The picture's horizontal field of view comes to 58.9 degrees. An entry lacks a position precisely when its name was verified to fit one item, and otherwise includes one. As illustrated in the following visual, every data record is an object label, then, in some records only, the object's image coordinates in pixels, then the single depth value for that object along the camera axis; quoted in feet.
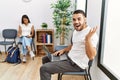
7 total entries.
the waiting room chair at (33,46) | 9.76
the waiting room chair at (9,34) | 10.00
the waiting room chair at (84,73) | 4.64
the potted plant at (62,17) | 8.88
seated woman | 9.12
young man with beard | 4.50
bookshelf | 9.71
